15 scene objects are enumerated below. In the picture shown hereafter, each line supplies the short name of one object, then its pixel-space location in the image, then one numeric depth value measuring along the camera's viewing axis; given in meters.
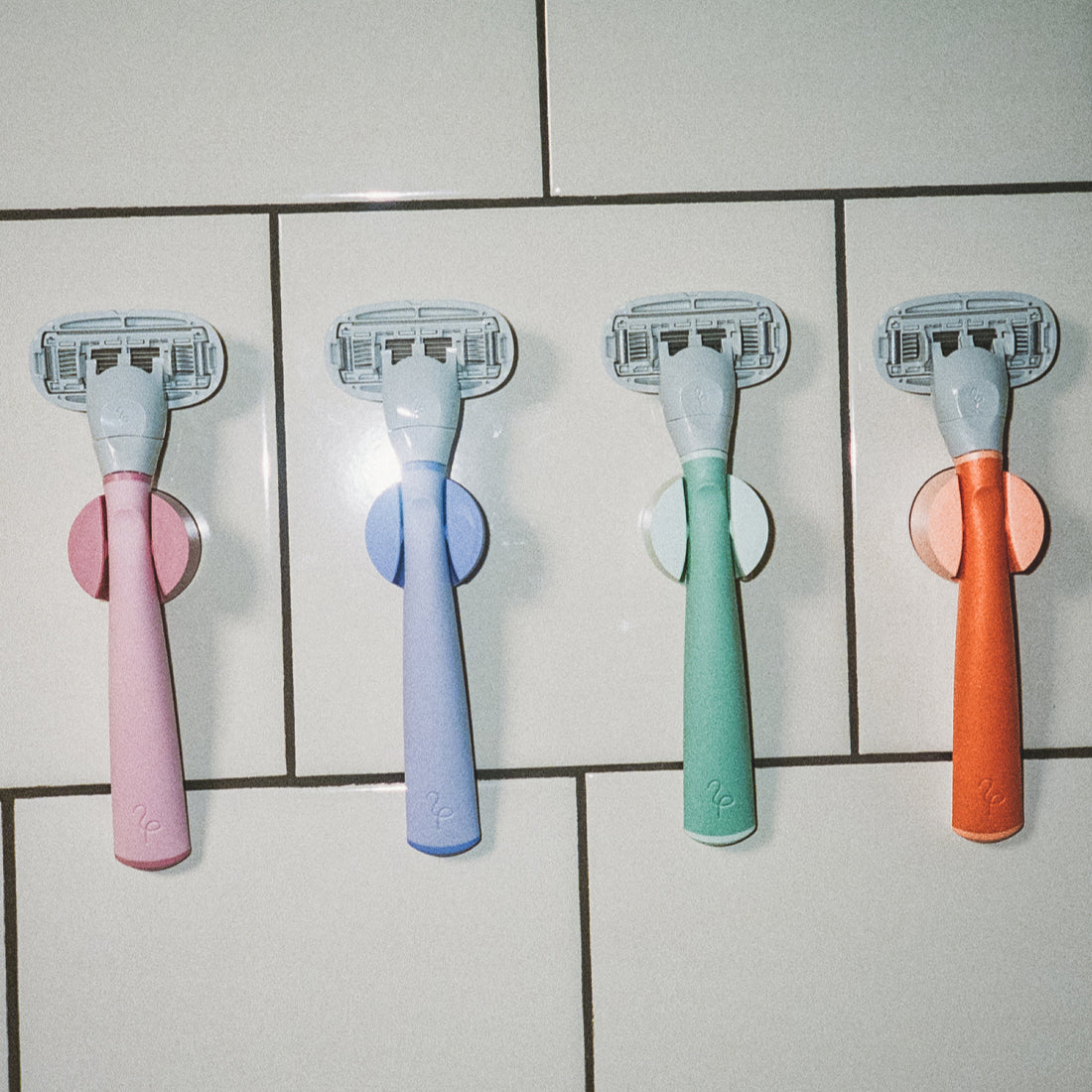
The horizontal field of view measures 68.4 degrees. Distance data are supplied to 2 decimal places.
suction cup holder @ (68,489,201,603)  0.34
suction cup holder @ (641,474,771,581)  0.34
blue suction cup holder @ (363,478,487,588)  0.34
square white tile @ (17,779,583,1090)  0.36
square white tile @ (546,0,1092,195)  0.36
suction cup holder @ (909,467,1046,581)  0.34
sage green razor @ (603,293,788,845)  0.33
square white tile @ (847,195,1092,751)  0.37
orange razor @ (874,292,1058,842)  0.34
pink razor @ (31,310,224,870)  0.33
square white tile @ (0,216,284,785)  0.36
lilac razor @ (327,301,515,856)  0.33
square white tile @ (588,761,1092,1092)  0.36
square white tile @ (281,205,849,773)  0.36
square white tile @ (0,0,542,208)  0.36
